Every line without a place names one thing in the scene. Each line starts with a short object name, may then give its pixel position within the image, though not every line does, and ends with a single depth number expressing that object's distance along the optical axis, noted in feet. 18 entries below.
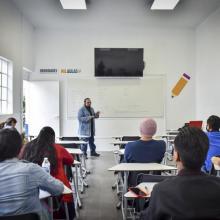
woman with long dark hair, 9.70
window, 24.02
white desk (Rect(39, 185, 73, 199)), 7.61
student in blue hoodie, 13.08
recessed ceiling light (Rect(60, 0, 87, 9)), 22.75
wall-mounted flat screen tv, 30.76
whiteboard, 31.12
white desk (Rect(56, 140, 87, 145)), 18.85
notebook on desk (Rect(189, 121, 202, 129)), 23.65
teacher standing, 27.99
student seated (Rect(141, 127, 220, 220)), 4.86
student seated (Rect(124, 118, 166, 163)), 11.80
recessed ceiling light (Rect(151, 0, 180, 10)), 22.95
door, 30.50
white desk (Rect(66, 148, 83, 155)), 15.35
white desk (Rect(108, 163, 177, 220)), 10.20
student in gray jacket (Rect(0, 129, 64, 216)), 6.45
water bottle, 9.46
